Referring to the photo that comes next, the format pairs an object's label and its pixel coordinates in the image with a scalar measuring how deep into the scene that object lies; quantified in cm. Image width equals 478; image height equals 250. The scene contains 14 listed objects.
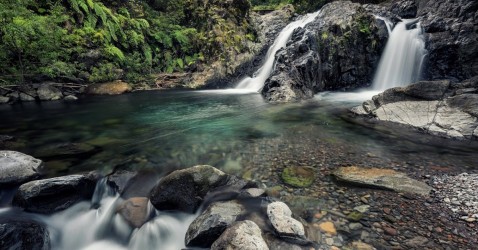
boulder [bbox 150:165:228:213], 416
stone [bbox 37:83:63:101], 1453
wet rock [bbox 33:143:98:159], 619
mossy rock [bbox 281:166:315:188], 474
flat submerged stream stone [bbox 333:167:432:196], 440
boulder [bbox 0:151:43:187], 454
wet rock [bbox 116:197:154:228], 398
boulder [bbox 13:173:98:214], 406
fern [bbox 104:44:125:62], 1809
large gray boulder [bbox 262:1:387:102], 1548
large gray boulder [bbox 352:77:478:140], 765
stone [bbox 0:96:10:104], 1331
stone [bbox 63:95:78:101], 1498
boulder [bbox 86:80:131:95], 1681
